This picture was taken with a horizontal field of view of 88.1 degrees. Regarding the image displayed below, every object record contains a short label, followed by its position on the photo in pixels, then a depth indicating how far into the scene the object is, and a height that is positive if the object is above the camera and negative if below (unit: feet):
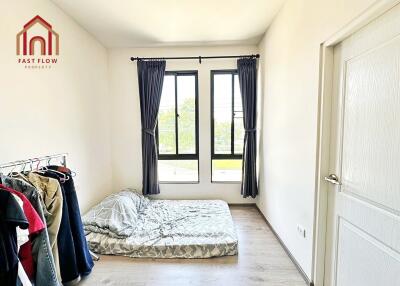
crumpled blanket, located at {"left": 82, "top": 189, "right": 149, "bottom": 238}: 7.86 -3.50
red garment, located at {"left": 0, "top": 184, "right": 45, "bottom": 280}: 4.16 -1.99
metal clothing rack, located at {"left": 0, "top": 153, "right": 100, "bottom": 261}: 5.06 -0.82
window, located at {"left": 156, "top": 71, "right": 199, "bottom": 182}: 11.85 +0.17
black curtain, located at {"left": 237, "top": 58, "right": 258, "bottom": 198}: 11.09 +0.57
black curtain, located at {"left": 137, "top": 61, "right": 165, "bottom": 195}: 11.24 +1.13
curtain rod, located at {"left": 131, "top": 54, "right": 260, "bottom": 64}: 11.29 +4.08
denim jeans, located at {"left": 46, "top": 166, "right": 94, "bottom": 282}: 5.60 -2.68
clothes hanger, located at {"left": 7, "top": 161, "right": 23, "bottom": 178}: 4.93 -1.04
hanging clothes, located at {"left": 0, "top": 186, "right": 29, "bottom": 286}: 3.65 -1.87
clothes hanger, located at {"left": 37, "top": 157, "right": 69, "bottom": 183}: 5.59 -1.14
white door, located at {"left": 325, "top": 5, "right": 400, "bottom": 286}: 3.51 -0.52
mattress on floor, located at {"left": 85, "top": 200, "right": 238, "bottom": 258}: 7.29 -3.94
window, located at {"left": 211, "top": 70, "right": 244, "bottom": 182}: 11.76 +0.47
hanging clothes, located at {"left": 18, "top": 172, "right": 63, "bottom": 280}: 4.98 -1.72
